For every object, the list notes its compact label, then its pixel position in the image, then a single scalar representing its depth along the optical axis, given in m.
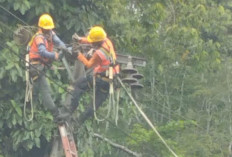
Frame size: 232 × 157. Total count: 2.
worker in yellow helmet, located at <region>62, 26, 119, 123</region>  16.57
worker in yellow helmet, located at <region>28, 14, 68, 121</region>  16.38
